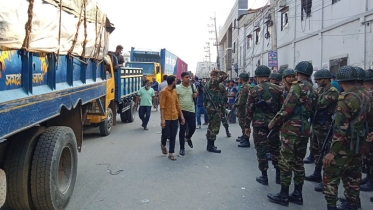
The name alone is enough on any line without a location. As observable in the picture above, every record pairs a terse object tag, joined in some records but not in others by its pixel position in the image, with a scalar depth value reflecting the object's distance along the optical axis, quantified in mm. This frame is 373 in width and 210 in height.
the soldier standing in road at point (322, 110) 5301
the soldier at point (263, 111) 5375
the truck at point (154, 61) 22453
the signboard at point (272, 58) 15570
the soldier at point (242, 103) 8273
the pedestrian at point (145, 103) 11086
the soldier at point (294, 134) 4508
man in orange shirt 6949
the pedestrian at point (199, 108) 11516
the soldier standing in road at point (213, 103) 7801
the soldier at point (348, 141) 3799
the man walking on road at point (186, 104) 7426
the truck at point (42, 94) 2939
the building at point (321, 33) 11578
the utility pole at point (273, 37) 16341
